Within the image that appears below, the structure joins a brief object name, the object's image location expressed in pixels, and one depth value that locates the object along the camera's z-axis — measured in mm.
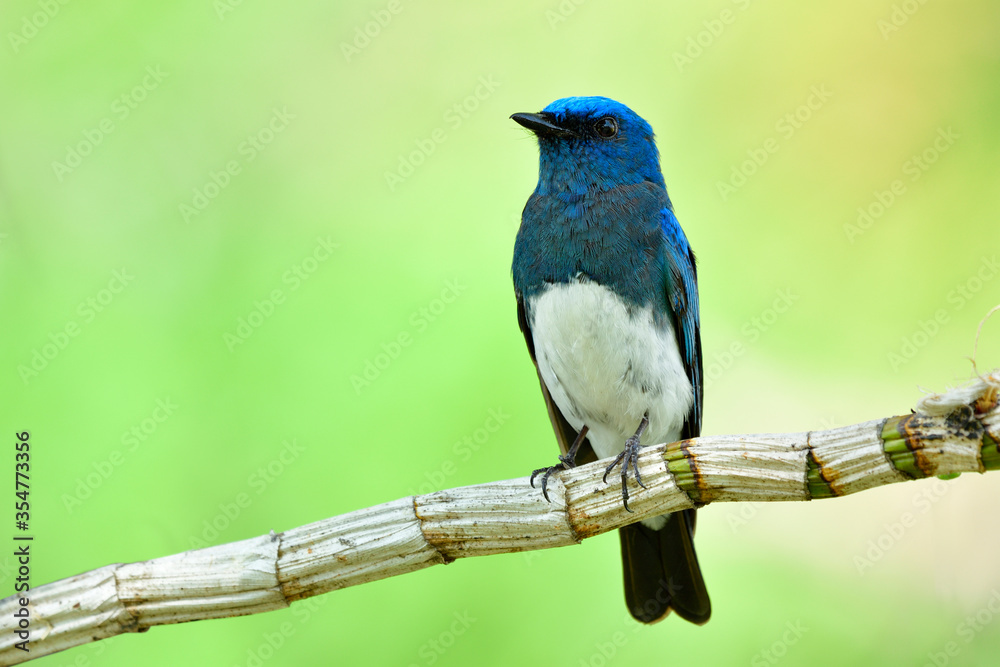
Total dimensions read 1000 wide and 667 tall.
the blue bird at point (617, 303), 6902
